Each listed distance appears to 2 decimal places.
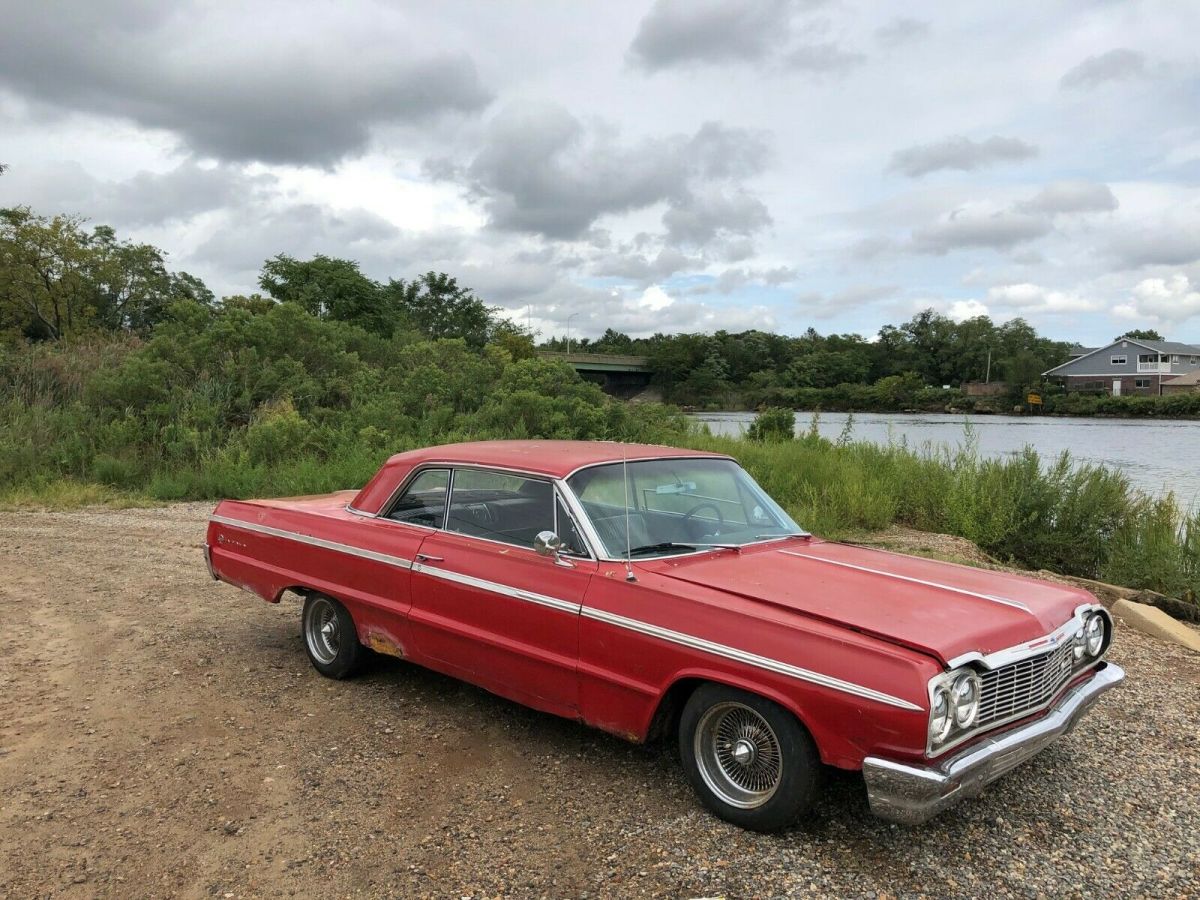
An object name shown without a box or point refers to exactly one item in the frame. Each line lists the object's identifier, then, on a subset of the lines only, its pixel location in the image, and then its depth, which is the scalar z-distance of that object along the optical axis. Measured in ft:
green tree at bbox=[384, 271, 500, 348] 163.02
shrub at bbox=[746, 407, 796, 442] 64.26
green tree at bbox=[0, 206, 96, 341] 140.36
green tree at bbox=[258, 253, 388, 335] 121.29
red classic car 9.72
